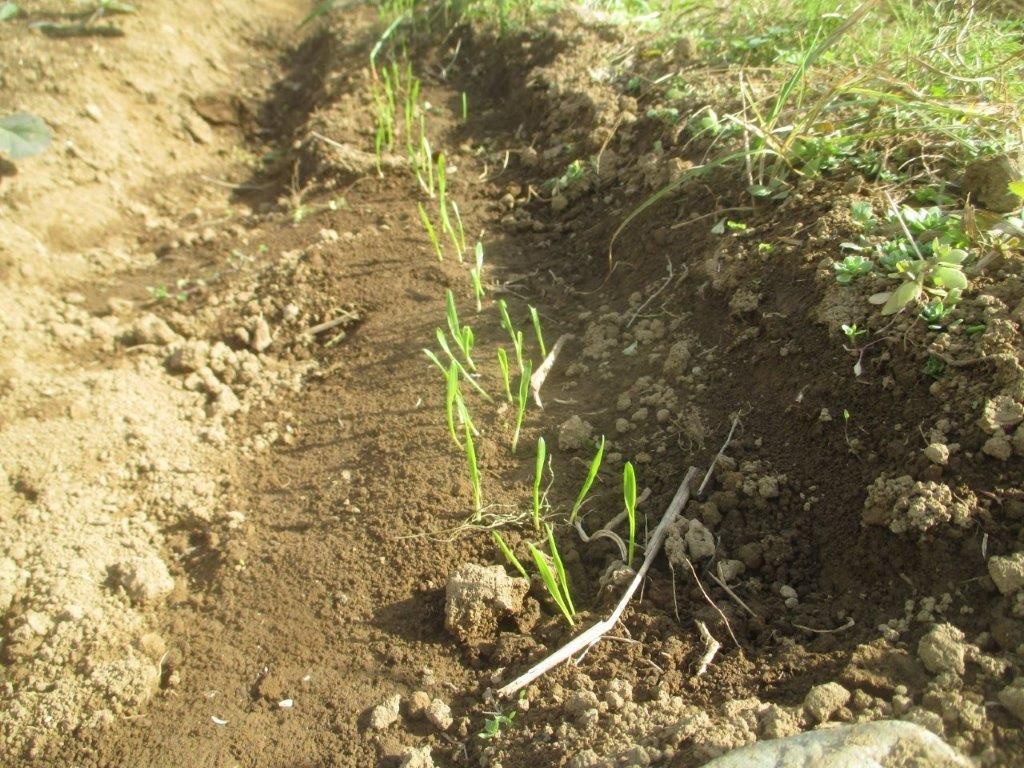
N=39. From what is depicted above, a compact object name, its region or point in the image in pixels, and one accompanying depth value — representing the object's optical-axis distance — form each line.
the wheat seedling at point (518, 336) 0.73
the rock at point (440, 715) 0.56
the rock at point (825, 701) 0.49
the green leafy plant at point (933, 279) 0.62
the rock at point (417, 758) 0.54
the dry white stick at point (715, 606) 0.57
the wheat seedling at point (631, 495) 0.57
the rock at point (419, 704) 0.57
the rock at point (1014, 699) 0.46
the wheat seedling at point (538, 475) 0.61
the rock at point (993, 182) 0.68
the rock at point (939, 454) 0.56
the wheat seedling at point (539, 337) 0.73
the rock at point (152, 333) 0.89
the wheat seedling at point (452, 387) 0.65
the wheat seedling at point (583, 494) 0.59
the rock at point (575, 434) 0.71
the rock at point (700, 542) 0.61
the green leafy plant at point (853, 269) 0.67
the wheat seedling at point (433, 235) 0.89
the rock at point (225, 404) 0.82
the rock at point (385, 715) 0.57
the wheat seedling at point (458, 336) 0.74
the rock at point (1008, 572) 0.51
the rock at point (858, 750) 0.44
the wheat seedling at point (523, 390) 0.69
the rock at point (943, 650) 0.49
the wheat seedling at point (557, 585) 0.57
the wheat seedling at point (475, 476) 0.63
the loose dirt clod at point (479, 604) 0.61
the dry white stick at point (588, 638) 0.57
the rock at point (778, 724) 0.48
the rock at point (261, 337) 0.88
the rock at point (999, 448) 0.55
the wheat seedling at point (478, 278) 0.84
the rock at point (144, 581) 0.67
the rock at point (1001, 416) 0.55
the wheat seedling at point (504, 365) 0.71
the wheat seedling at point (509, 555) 0.59
